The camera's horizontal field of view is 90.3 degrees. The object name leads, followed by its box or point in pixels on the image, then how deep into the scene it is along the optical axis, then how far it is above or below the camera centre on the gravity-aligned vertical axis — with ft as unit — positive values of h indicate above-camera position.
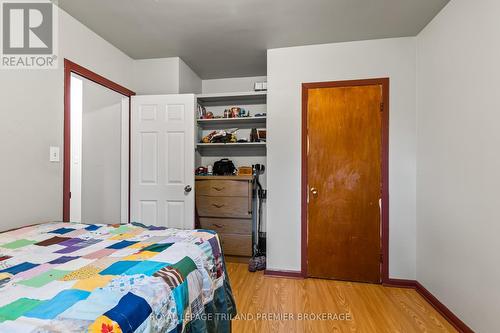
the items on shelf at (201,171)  10.85 -0.26
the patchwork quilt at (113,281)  2.15 -1.30
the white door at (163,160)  9.24 +0.19
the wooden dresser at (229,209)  9.90 -1.75
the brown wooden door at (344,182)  8.39 -0.54
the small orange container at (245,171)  10.35 -0.23
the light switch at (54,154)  6.54 +0.27
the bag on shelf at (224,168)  10.70 -0.12
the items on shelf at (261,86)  10.09 +3.23
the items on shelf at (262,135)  10.38 +1.28
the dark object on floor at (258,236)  9.37 -3.02
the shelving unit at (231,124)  10.89 +1.90
